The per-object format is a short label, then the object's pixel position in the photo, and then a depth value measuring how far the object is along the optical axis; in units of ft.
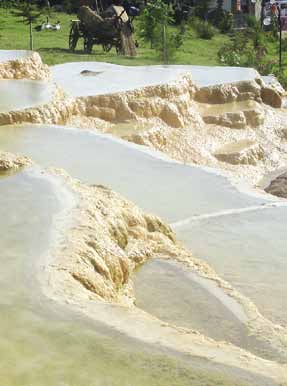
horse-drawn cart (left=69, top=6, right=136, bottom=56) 69.51
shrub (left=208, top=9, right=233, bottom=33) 102.22
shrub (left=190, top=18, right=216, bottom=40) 93.20
